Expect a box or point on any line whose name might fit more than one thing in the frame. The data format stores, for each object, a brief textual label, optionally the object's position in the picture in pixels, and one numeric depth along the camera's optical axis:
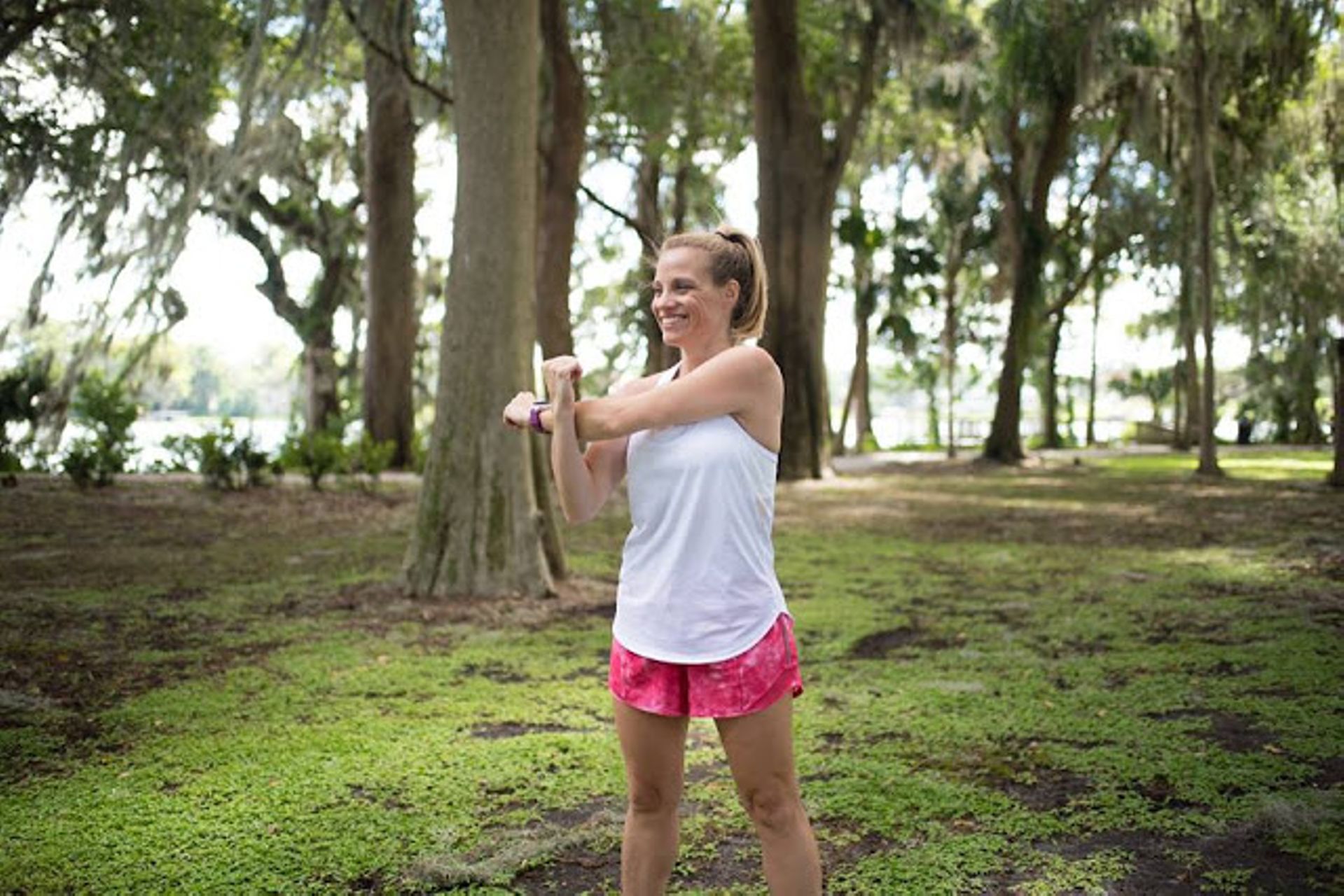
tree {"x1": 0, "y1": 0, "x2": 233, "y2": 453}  10.54
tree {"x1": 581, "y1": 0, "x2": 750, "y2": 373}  15.52
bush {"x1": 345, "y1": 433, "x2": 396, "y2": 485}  13.68
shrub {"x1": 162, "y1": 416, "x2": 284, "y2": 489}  13.16
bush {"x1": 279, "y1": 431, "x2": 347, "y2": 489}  13.50
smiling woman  2.29
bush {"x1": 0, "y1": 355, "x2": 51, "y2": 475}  14.34
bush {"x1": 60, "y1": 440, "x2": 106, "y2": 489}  12.60
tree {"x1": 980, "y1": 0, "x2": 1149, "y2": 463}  18.38
